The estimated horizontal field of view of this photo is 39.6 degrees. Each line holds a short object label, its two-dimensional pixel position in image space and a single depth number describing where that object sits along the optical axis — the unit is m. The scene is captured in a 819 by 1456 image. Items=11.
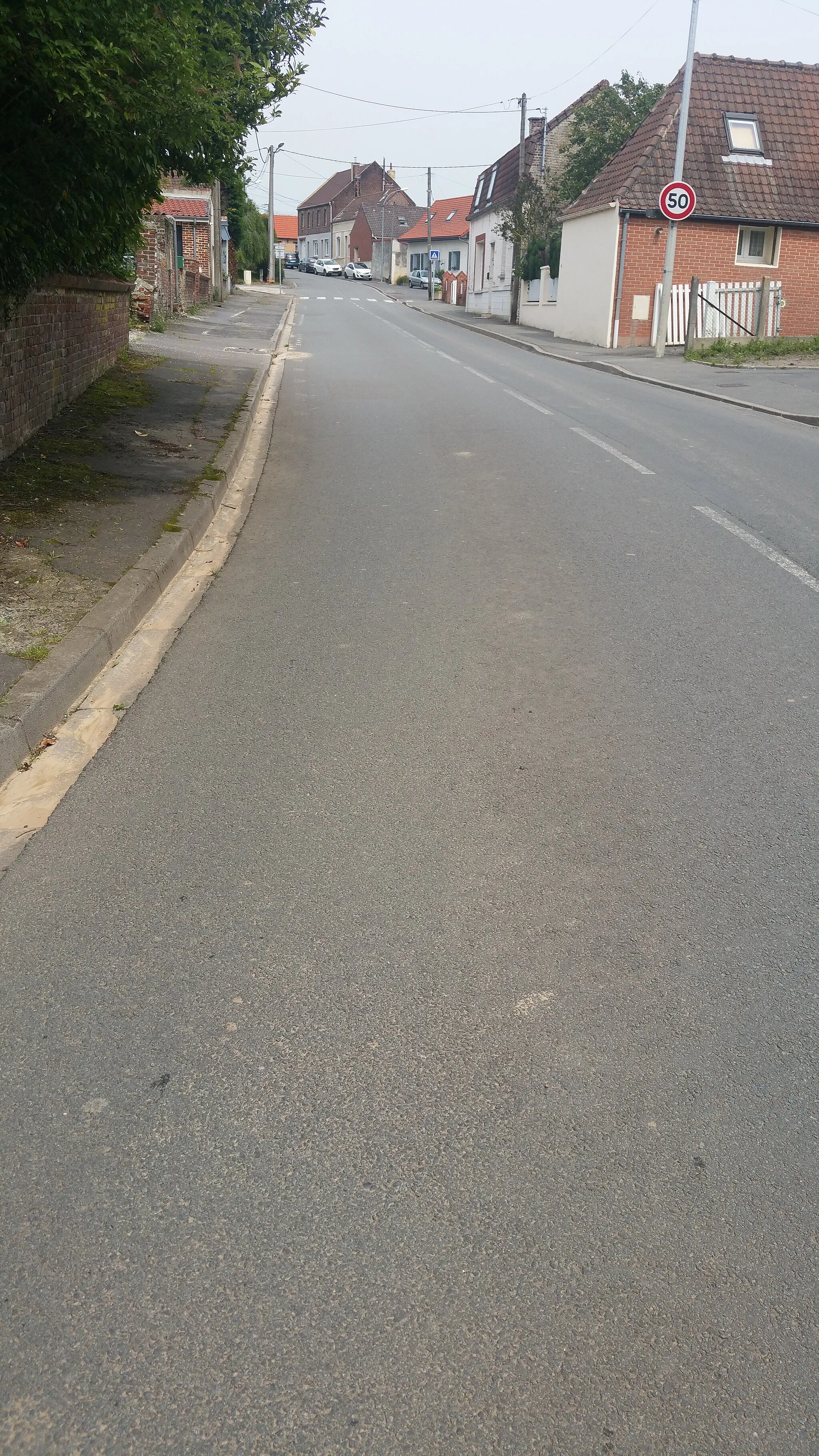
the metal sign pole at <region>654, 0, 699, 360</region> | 24.31
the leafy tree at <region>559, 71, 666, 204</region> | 39.06
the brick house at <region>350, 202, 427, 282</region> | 96.62
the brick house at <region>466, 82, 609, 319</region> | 47.38
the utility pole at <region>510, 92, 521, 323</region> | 40.09
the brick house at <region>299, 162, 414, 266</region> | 117.12
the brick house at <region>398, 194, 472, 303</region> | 83.25
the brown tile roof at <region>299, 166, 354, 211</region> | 127.06
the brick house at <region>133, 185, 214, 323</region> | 26.27
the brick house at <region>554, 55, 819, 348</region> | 29.67
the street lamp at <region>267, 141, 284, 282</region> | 67.75
